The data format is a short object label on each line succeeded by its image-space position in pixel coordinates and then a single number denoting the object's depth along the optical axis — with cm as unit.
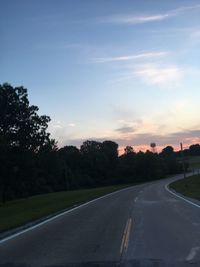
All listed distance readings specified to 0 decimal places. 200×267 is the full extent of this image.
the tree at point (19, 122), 2380
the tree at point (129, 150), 8183
